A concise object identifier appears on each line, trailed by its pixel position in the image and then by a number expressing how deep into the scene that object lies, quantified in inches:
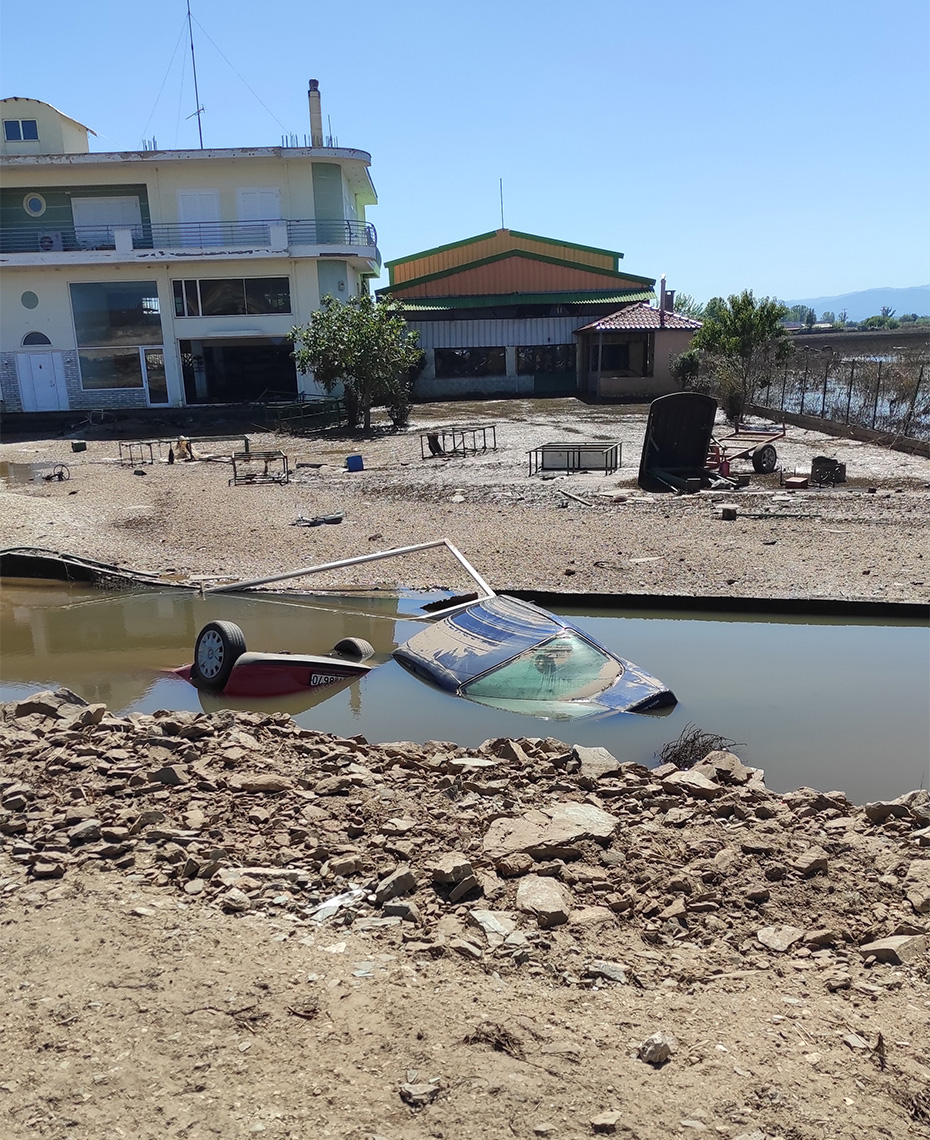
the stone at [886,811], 226.7
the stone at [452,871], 188.7
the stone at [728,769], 254.1
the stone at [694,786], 238.4
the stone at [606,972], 160.1
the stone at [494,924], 171.6
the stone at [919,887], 184.9
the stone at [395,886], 186.2
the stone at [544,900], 177.2
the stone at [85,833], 209.6
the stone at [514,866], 196.7
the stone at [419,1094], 125.2
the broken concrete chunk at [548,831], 203.9
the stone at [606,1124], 120.3
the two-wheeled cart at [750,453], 792.1
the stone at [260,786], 237.5
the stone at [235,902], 183.6
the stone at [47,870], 195.6
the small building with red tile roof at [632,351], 1596.9
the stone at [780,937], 174.2
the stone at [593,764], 248.4
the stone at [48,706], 297.3
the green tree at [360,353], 1208.2
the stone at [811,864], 198.1
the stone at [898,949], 166.9
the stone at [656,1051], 133.2
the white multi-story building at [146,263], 1455.5
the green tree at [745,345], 1159.6
